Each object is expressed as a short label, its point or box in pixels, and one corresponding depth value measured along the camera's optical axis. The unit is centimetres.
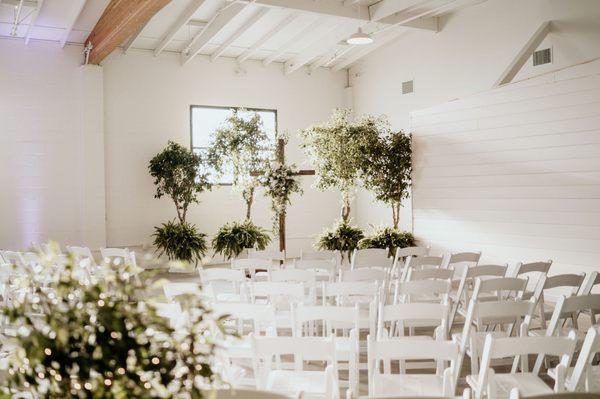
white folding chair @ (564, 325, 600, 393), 280
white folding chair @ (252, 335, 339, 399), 278
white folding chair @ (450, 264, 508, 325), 524
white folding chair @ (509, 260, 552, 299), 525
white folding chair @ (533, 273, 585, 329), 446
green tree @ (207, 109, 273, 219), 1134
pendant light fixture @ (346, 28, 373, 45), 850
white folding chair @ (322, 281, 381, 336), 429
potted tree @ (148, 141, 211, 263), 1144
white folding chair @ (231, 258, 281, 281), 604
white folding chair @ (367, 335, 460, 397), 268
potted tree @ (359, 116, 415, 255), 975
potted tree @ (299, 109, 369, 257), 951
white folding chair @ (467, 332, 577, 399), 271
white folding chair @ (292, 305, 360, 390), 310
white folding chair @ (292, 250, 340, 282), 582
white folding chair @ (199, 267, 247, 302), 513
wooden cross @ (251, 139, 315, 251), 944
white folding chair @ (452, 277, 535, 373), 346
